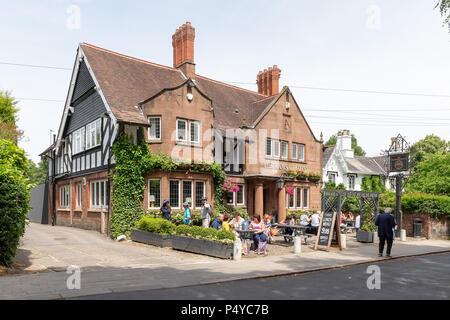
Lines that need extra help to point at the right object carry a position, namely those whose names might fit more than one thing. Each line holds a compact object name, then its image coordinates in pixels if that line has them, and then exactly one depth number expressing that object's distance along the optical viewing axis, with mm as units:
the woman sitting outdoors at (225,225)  14719
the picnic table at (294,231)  17588
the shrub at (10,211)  10055
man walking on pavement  14609
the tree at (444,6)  13716
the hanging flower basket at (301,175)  27461
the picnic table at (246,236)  14258
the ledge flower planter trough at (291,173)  26767
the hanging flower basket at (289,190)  26789
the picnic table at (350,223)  25742
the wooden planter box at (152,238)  15797
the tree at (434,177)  29781
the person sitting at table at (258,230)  14364
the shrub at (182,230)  15021
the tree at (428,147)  60688
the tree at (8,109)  40875
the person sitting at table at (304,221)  20688
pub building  20328
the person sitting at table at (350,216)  29202
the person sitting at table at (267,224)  17272
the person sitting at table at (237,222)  16047
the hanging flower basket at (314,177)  28438
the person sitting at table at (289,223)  19234
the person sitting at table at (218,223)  15719
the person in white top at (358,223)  22795
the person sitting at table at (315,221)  20438
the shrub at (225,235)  13180
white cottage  41312
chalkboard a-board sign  15855
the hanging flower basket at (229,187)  23109
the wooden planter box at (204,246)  13016
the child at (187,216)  18719
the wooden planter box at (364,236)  19234
